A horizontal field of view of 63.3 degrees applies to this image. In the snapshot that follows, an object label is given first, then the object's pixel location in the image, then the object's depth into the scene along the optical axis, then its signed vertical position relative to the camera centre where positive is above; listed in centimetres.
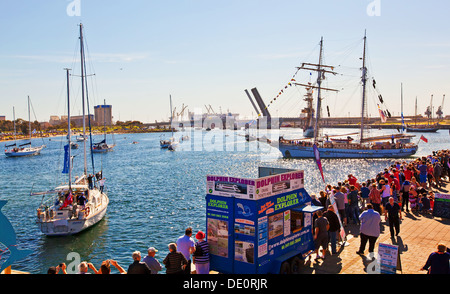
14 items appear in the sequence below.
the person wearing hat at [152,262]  838 -317
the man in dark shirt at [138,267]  748 -295
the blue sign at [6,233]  778 -234
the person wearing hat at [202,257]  896 -326
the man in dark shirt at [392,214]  1171 -287
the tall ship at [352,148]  6200 -412
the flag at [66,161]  2327 -239
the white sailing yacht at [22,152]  8375 -657
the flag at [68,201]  2038 -429
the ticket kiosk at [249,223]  857 -241
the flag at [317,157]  1586 -142
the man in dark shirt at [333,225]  1087 -299
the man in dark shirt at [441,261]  766 -287
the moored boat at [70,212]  1984 -499
